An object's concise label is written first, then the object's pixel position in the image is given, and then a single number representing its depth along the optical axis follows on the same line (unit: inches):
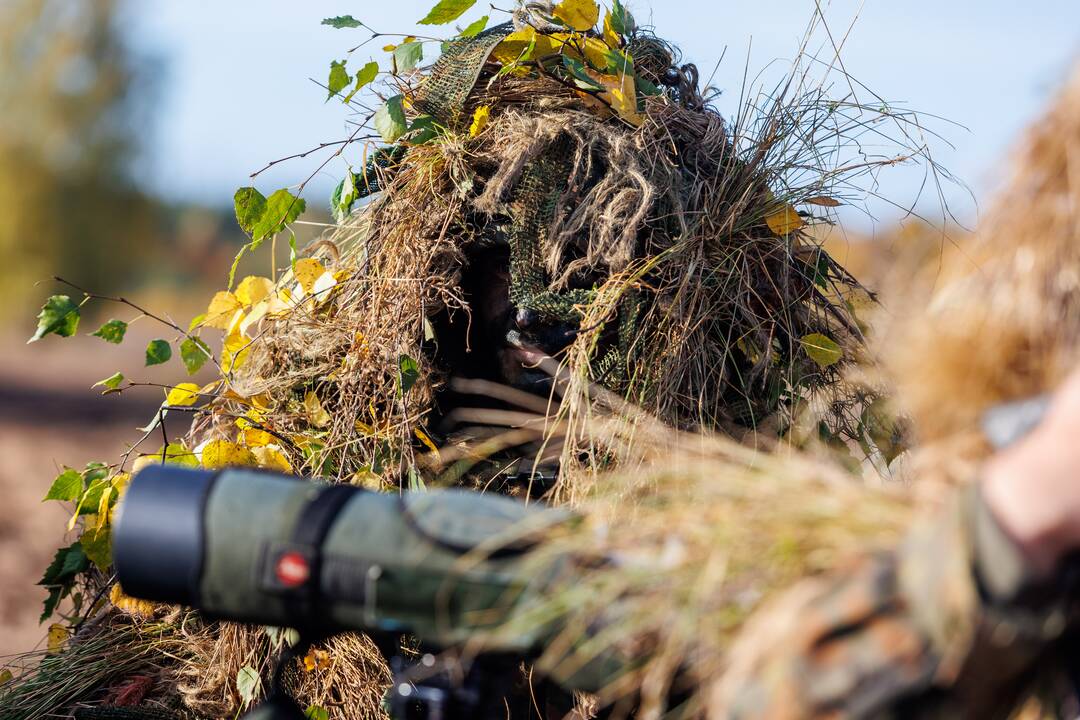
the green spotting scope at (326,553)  121.7
